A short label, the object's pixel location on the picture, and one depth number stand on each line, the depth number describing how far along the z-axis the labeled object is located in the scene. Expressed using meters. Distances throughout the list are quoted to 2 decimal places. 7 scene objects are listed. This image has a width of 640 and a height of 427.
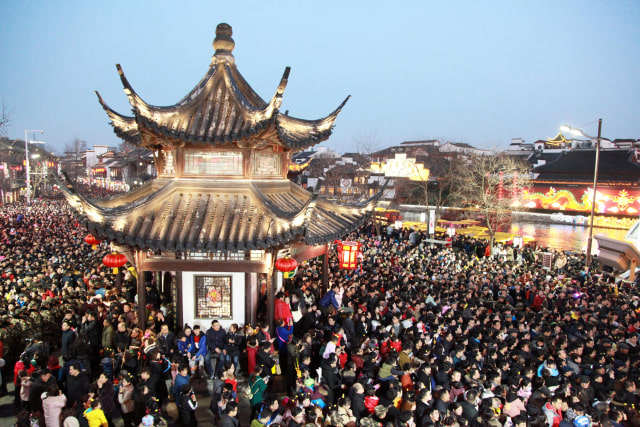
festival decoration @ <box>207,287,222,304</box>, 10.35
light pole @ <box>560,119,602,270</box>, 17.70
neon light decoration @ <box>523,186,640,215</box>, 40.16
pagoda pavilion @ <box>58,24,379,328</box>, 8.83
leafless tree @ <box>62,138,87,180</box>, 73.00
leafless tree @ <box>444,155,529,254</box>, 30.09
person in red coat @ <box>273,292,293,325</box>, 10.48
